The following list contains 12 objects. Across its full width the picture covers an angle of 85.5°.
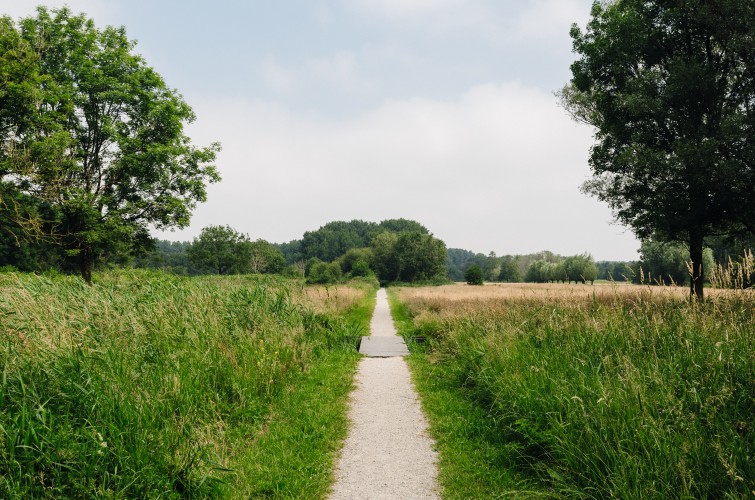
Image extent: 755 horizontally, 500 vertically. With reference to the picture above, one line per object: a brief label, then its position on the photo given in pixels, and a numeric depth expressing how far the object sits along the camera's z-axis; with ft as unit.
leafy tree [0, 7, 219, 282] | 67.05
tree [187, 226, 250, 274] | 218.59
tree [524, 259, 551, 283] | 293.27
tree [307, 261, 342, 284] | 201.16
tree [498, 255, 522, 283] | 356.81
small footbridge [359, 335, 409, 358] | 33.86
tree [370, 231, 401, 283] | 233.14
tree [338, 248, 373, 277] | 273.72
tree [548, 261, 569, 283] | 249.28
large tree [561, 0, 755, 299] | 39.24
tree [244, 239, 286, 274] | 234.38
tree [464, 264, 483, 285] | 176.35
